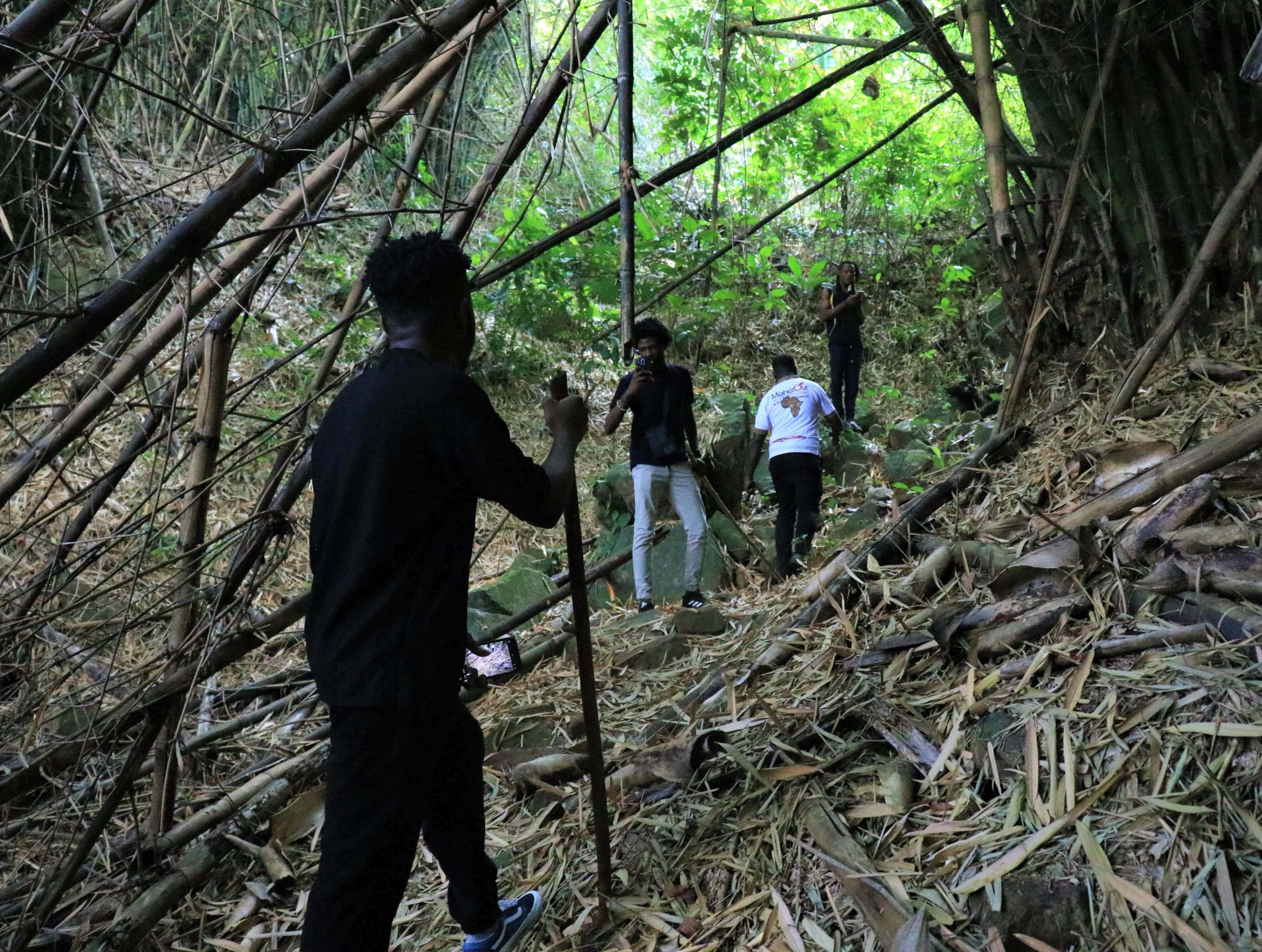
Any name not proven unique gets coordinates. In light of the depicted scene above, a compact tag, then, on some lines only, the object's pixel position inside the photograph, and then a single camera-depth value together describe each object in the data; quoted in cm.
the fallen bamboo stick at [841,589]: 304
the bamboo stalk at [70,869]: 236
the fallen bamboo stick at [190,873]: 247
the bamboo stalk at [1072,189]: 323
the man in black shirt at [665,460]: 515
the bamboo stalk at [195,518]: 258
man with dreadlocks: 784
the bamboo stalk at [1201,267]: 293
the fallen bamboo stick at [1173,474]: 229
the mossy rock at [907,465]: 600
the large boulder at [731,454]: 686
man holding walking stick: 180
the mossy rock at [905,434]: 747
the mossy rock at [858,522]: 521
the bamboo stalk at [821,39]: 344
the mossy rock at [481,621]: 505
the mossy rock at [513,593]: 542
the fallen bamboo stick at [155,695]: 249
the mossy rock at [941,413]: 783
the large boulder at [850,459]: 703
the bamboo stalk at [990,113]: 314
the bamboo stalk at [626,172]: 244
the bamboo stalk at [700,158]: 301
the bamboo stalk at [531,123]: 253
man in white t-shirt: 539
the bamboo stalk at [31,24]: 174
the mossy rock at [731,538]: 581
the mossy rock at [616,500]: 667
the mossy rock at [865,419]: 845
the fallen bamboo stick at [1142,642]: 205
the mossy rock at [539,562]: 609
